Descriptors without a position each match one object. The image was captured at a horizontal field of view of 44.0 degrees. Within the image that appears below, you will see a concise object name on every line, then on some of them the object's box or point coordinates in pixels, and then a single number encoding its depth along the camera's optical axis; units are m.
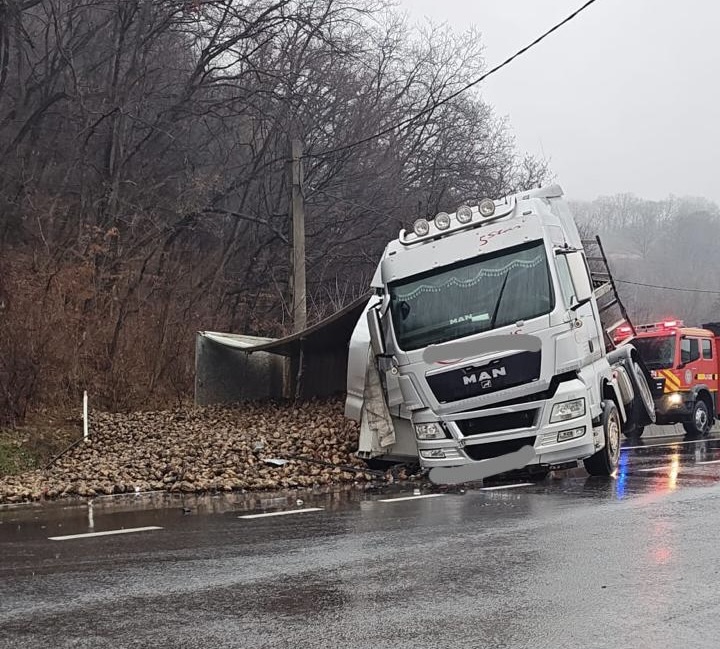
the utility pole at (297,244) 19.86
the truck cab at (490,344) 10.20
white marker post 13.71
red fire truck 20.98
